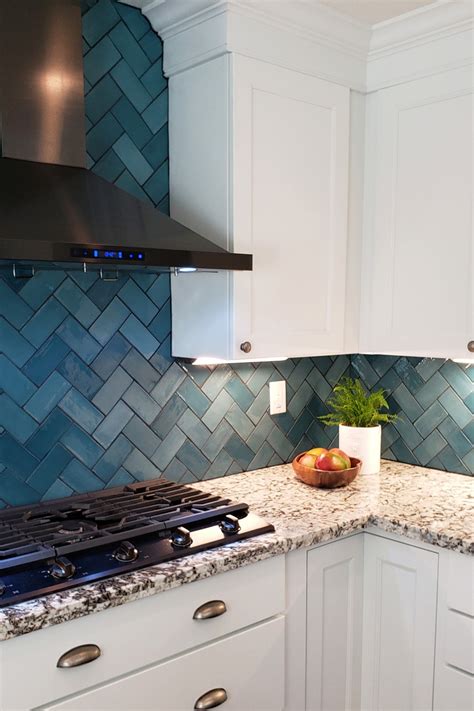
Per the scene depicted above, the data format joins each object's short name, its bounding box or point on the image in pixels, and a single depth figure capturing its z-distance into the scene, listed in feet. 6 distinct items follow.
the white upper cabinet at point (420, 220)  6.88
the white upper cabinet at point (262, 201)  6.50
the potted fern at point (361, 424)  7.93
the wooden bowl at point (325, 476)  7.19
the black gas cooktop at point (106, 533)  4.83
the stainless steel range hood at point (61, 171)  5.08
